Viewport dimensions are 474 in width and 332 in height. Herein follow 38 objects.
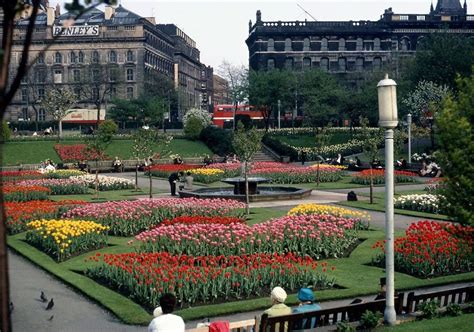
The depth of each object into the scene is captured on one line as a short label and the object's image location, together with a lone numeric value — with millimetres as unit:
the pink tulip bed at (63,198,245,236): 20797
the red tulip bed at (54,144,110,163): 58591
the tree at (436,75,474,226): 10000
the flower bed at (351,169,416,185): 40281
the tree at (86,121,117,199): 35938
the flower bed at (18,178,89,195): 35219
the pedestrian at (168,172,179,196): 33344
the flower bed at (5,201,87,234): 21609
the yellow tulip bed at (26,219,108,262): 17297
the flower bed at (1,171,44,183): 39031
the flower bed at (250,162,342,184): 42031
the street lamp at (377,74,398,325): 10133
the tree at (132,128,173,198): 36959
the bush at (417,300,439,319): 10547
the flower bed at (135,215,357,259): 16406
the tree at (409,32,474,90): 65000
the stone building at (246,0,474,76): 99812
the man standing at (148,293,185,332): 6832
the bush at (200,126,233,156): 64250
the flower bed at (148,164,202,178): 46750
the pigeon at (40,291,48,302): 12864
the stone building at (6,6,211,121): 97812
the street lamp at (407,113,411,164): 48238
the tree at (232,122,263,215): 28312
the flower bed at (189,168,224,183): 42594
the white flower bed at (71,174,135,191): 37875
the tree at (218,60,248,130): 80681
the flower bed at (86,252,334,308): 12562
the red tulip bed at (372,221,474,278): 15014
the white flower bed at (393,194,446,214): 26312
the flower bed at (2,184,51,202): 30141
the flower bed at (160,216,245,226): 19734
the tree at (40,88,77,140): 71438
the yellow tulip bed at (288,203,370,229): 21812
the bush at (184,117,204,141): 69938
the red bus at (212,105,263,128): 85875
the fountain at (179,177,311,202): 29906
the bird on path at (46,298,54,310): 12188
